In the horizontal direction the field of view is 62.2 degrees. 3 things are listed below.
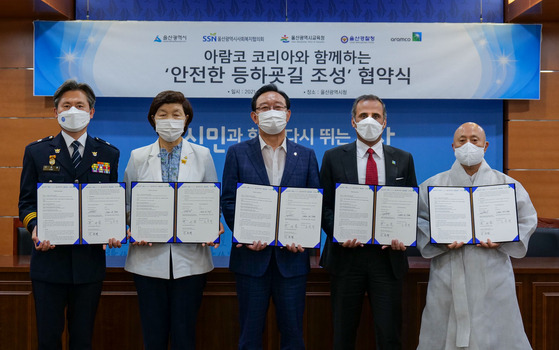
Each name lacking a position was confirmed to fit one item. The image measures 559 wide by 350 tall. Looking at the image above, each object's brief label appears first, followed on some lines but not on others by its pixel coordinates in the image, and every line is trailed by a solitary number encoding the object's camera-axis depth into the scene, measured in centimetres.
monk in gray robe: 229
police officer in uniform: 208
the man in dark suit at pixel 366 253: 220
